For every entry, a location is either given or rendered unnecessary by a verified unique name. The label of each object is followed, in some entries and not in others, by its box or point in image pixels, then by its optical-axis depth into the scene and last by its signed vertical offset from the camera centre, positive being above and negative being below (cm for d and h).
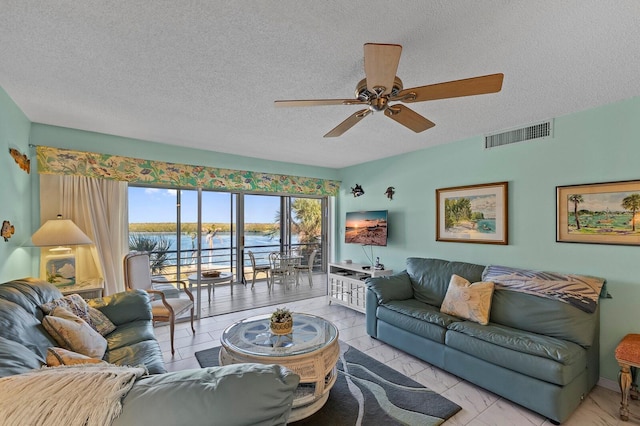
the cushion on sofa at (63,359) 142 -71
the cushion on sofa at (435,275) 325 -70
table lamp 289 -27
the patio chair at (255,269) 574 -104
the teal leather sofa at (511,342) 207 -107
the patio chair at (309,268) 591 -105
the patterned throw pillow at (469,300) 272 -83
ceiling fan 143 +76
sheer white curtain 328 +2
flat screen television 449 -19
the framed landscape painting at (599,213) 244 +2
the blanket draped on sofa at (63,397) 79 -52
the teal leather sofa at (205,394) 83 -56
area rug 207 -145
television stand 429 -103
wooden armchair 309 -84
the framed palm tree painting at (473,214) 328 +3
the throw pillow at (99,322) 236 -87
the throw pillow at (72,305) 206 -67
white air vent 292 +87
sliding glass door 422 -23
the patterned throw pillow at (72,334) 188 -78
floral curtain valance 326 +59
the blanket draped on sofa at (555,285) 241 -63
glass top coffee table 204 -102
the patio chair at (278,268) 567 -103
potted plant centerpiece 243 -90
